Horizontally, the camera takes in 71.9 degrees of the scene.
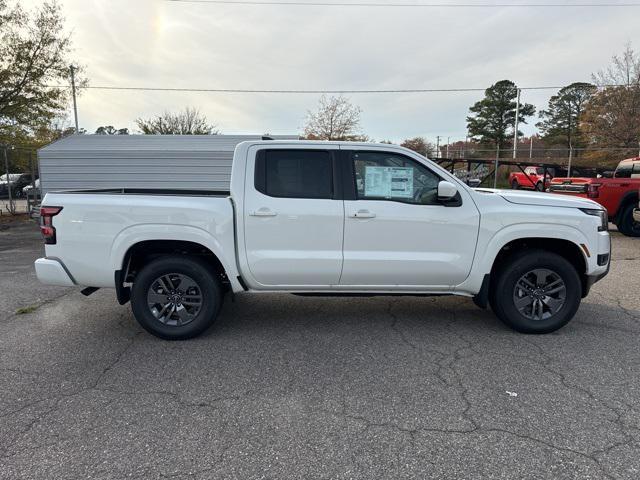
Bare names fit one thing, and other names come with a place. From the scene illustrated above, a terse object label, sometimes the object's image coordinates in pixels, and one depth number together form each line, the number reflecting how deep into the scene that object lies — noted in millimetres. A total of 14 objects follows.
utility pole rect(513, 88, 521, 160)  40859
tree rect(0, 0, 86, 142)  13648
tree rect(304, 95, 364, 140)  30031
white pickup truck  4117
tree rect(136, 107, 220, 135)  33062
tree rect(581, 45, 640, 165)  28922
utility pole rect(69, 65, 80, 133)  14937
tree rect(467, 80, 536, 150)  49750
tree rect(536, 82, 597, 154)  48844
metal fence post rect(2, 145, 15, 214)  14534
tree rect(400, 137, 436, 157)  40312
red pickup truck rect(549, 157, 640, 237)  10602
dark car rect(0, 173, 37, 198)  21203
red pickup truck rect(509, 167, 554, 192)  21081
